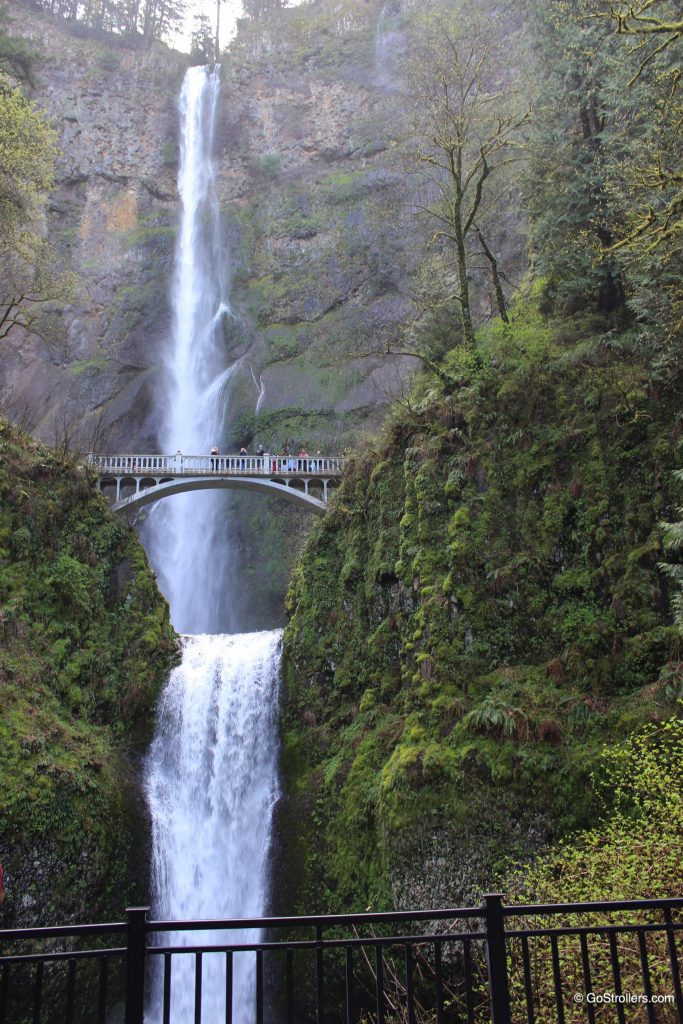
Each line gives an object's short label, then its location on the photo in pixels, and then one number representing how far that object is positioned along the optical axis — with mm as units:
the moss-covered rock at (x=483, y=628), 12461
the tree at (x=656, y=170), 13211
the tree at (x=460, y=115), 19188
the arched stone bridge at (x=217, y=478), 28766
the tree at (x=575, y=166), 17766
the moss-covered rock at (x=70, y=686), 14430
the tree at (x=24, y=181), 22875
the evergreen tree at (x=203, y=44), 52656
